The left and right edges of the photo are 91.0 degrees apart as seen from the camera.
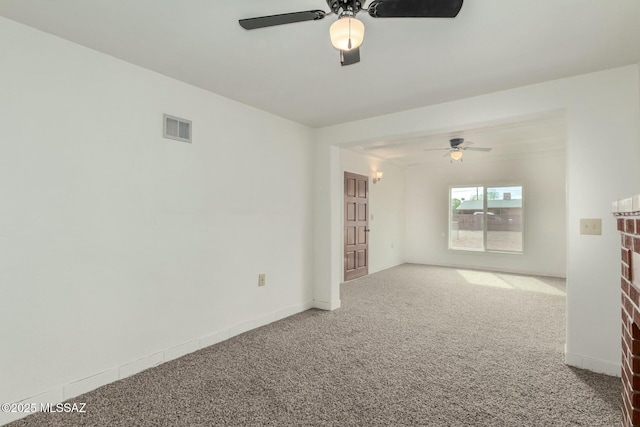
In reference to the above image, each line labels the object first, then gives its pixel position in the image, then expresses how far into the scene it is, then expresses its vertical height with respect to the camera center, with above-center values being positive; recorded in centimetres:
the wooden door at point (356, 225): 580 -18
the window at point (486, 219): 661 -5
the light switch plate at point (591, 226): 253 -8
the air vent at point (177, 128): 272 +77
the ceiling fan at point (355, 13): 140 +94
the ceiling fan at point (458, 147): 484 +113
